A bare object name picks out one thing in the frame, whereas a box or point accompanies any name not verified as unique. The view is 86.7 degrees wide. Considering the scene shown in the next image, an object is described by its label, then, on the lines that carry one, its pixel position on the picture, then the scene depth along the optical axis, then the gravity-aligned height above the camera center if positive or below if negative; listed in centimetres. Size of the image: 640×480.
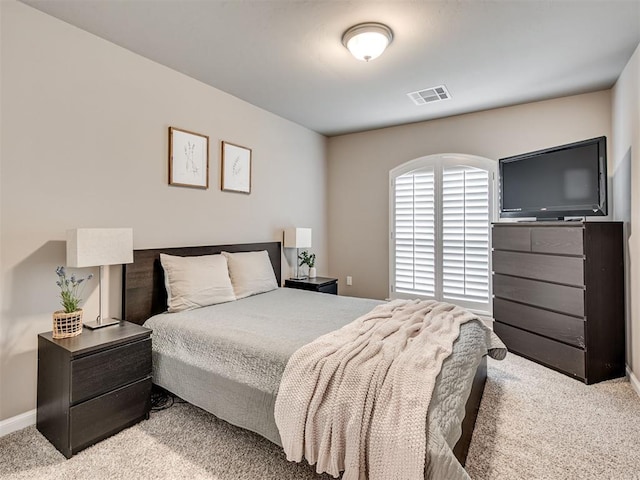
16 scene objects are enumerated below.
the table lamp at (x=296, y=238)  411 +8
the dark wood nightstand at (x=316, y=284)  398 -48
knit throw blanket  128 -66
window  400 +20
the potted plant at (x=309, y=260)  438 -21
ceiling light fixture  227 +141
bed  152 -63
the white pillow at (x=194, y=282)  262 -31
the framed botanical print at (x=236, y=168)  346 +80
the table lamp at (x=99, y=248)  210 -3
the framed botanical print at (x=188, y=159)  297 +78
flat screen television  277 +58
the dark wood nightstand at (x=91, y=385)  187 -84
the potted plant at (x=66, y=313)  205 -43
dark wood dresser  271 -44
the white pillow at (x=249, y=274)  313 -29
